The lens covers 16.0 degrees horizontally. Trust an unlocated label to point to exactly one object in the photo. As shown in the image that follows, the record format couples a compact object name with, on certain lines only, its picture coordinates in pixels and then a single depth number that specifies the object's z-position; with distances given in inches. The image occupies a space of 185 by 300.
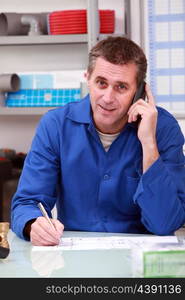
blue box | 106.6
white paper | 58.8
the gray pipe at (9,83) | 105.2
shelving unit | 102.2
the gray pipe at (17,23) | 107.2
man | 66.1
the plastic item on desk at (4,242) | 55.2
